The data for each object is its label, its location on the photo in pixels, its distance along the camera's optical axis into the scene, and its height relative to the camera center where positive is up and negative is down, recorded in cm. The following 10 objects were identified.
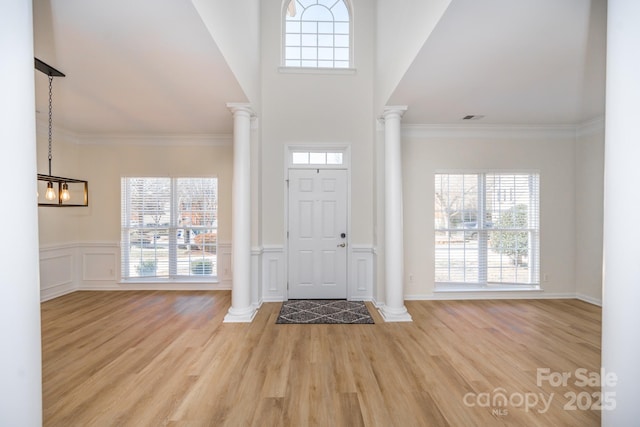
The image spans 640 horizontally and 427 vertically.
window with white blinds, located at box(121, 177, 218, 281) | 535 -35
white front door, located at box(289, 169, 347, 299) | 486 -43
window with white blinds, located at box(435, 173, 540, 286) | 489 -30
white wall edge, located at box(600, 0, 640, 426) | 135 -3
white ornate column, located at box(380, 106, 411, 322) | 399 -9
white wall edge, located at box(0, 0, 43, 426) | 117 -9
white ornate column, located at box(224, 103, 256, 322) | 392 -8
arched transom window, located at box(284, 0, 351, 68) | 494 +290
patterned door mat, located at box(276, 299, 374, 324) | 392 -147
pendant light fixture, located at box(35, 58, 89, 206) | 281 +33
